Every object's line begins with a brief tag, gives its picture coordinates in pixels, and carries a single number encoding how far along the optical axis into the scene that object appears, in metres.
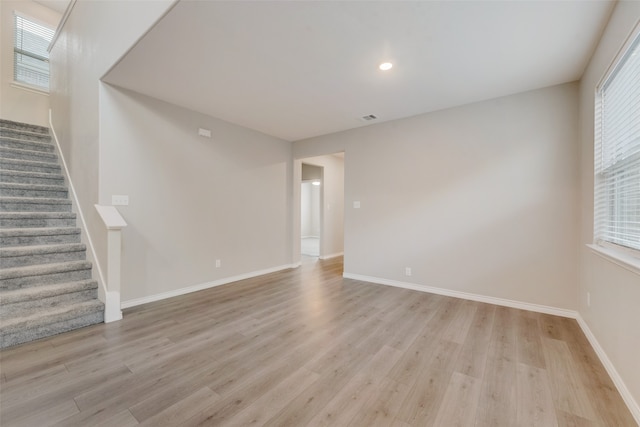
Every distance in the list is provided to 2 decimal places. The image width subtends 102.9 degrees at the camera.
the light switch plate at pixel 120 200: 2.95
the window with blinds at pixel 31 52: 4.62
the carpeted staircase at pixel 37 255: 2.35
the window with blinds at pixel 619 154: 1.68
